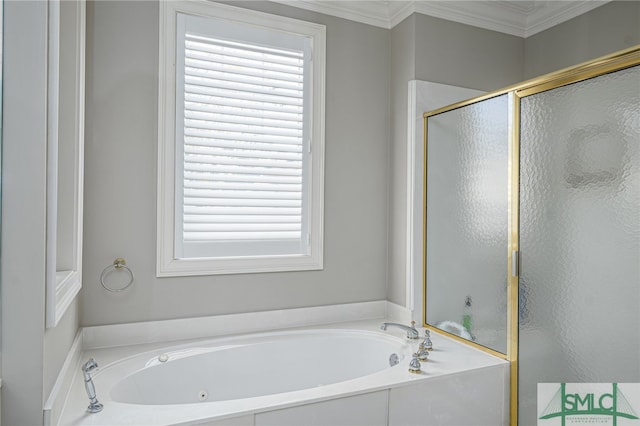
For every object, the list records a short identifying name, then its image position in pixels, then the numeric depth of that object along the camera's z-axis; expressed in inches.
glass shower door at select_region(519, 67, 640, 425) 61.5
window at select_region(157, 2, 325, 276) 89.9
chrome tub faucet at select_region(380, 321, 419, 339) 91.7
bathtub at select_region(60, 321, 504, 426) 60.1
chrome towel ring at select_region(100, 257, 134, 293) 84.7
